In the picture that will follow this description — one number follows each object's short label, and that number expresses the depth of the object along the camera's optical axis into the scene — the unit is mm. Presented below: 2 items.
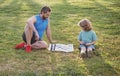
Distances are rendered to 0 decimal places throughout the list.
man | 7832
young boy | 7555
